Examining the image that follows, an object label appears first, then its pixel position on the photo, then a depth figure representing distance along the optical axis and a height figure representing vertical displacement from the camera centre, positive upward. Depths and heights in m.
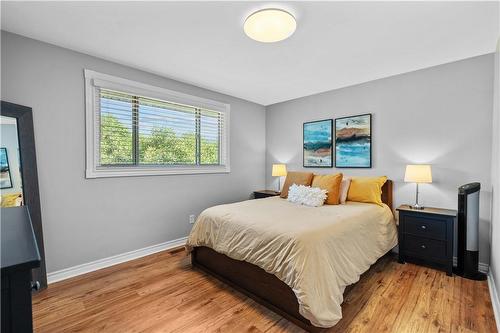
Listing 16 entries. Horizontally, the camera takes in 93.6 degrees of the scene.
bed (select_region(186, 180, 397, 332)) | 1.64 -0.77
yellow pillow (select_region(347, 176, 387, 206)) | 3.03 -0.37
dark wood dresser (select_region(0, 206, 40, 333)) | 0.60 -0.33
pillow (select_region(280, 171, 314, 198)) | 3.47 -0.27
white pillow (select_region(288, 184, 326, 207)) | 2.93 -0.44
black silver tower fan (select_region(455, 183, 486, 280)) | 2.42 -0.74
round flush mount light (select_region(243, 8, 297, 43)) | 1.83 +1.11
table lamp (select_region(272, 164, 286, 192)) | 4.20 -0.15
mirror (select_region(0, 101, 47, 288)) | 2.04 -0.03
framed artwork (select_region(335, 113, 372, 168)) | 3.41 +0.30
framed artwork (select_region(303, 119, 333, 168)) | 3.82 +0.29
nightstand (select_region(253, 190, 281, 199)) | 4.09 -0.57
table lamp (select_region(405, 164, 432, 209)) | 2.66 -0.14
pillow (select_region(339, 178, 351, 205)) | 3.15 -0.38
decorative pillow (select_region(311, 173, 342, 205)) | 3.04 -0.32
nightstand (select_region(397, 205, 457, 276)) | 2.51 -0.84
